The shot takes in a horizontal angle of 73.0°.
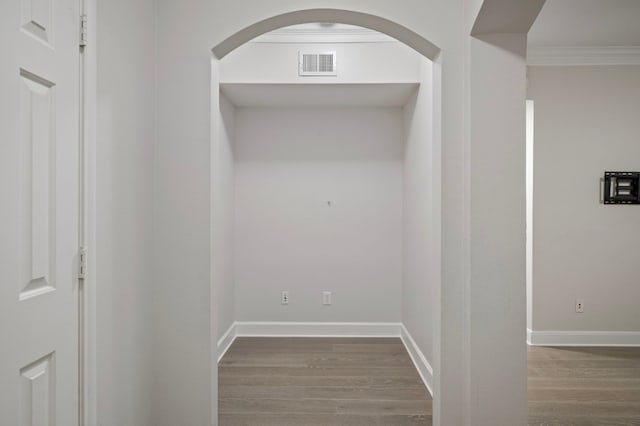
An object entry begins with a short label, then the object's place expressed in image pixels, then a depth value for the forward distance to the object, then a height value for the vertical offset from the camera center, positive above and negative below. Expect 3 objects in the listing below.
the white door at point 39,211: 1.22 +0.00
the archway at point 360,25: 2.17 +0.89
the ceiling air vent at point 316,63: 3.60 +1.24
